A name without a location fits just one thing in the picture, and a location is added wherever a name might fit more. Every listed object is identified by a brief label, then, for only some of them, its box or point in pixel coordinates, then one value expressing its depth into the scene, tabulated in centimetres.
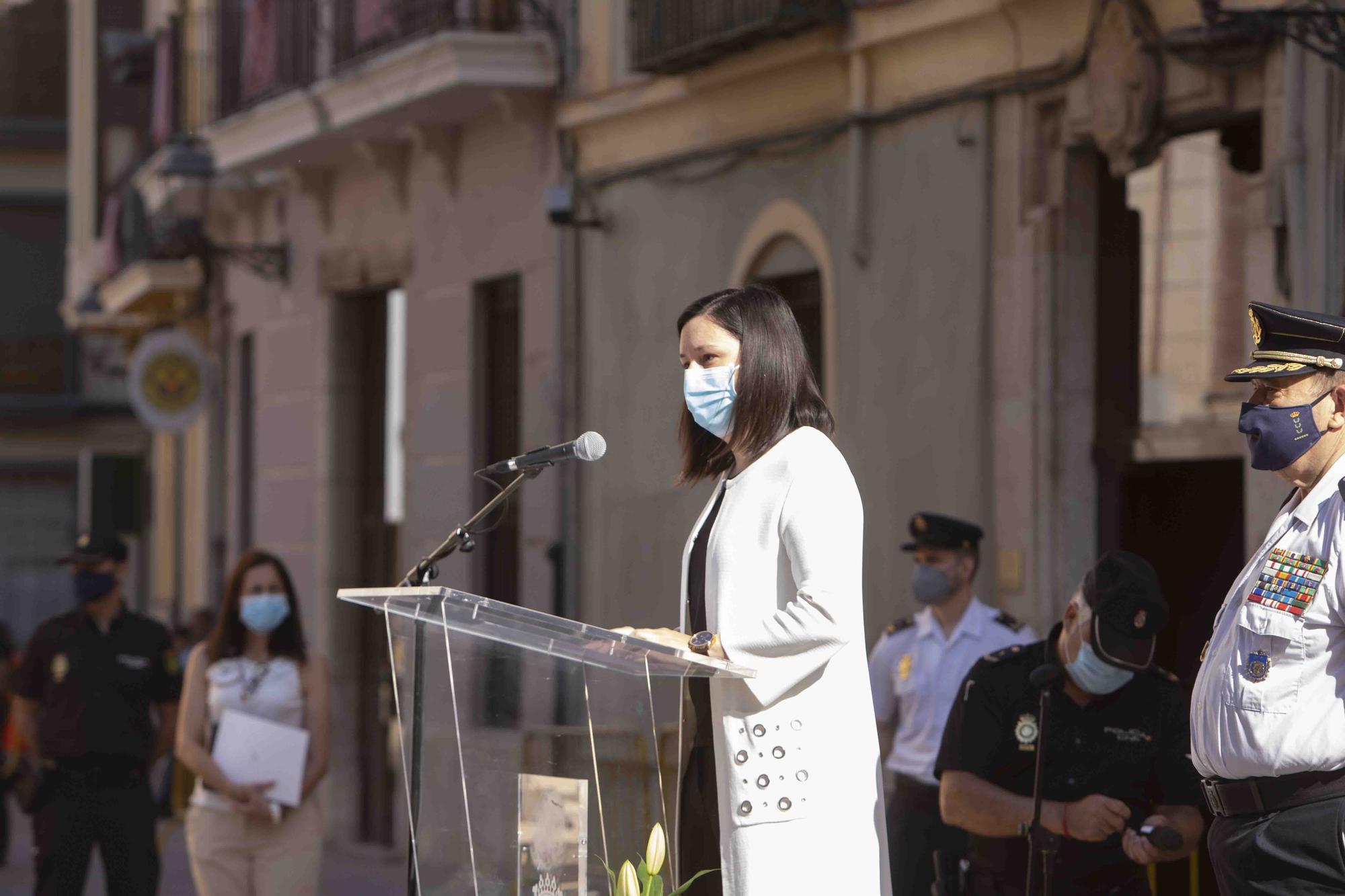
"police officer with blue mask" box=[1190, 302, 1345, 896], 828
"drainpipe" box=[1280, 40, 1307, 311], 1612
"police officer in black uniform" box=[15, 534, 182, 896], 1750
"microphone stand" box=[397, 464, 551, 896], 841
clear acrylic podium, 829
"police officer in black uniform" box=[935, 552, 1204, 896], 1071
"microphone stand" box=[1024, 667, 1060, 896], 1084
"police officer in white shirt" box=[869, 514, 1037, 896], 1544
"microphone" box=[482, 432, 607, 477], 811
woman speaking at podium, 805
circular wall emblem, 3603
